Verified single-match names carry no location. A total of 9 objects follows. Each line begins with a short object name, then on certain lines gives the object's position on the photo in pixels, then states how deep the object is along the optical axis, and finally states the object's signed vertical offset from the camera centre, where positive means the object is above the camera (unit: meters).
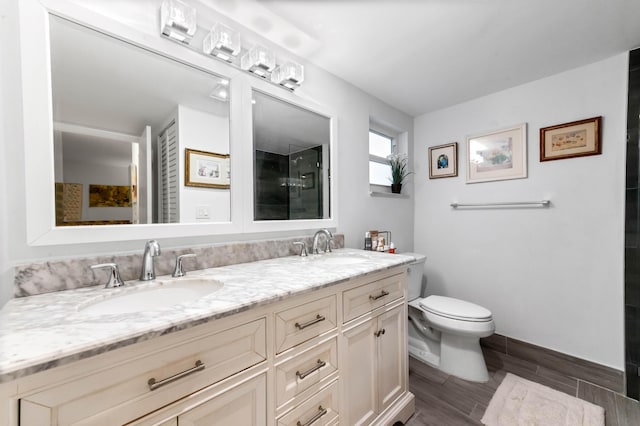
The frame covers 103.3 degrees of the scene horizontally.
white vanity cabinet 0.53 -0.47
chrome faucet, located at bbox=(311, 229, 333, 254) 1.65 -0.21
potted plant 2.53 +0.37
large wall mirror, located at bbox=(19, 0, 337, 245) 0.89 +0.35
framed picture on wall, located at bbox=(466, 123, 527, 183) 2.08 +0.46
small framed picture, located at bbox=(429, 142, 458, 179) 2.44 +0.47
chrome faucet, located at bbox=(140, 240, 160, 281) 1.00 -0.20
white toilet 1.71 -0.92
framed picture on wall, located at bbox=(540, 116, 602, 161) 1.76 +0.49
